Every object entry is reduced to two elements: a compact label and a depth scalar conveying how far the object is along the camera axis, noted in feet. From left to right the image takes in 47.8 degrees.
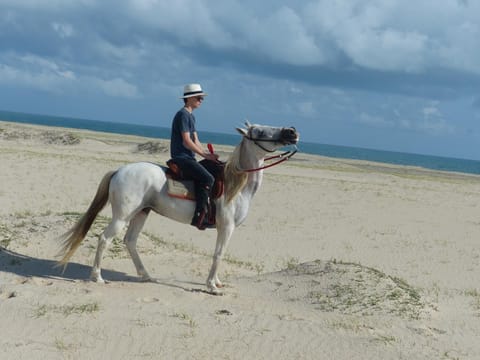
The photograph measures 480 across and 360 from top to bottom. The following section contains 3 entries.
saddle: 24.61
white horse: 24.38
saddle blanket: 24.66
